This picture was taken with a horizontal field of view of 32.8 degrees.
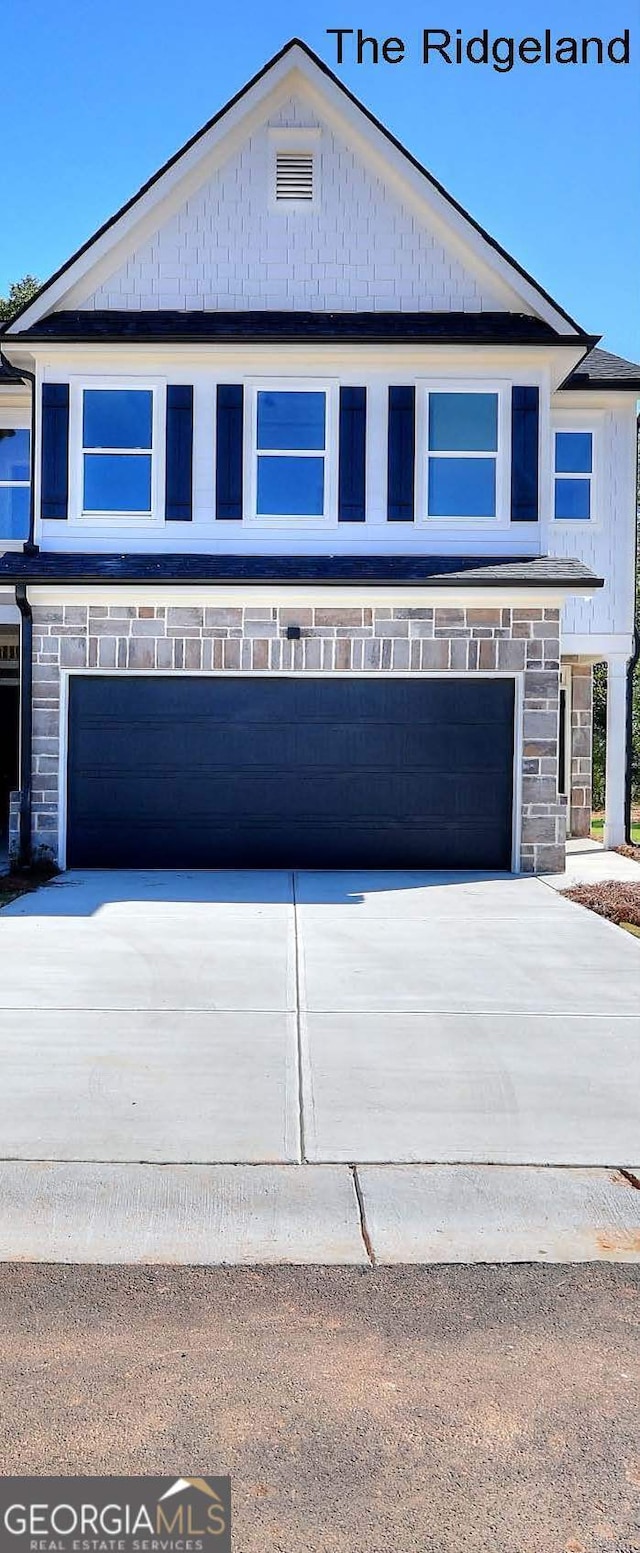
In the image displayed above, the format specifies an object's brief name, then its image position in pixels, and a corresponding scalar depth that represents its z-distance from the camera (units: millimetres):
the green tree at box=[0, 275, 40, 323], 29080
